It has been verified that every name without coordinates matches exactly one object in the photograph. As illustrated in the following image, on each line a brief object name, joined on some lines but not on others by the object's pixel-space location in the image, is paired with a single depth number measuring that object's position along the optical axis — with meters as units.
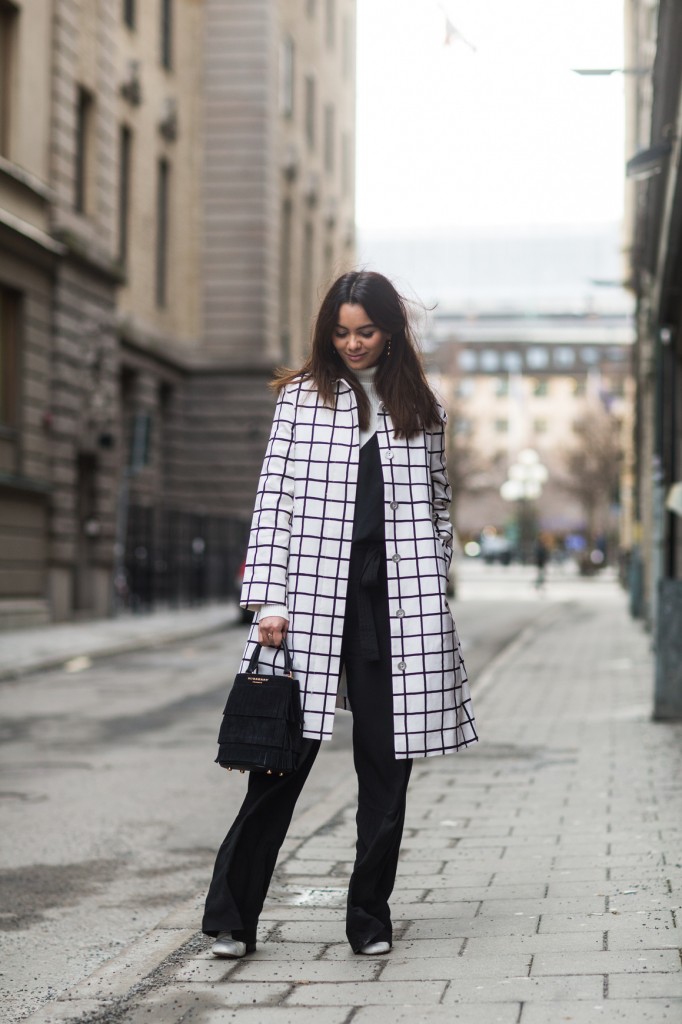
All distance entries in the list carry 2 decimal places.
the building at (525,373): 111.69
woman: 4.33
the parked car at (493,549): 82.00
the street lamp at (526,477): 47.66
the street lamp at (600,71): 9.98
